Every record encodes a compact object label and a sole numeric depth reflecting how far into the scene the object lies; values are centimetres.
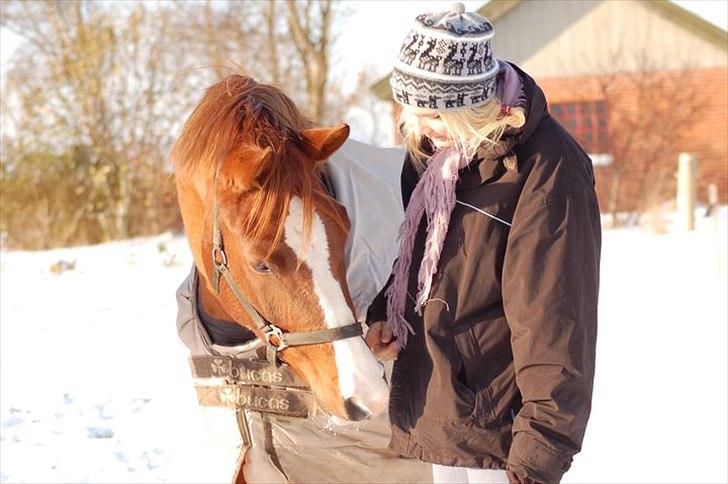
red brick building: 1661
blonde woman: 180
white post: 1209
